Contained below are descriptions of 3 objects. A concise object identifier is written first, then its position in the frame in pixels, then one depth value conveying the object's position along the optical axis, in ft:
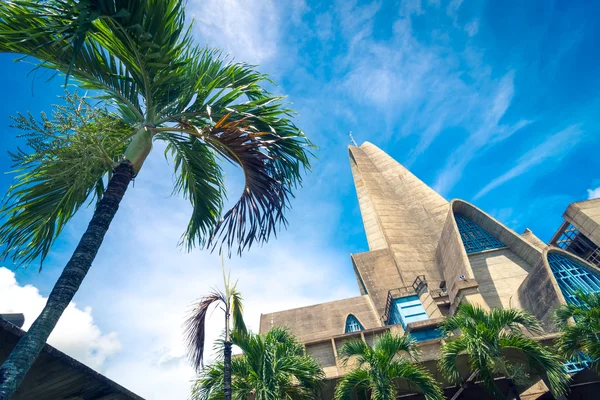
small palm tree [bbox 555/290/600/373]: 27.71
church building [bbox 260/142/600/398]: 52.75
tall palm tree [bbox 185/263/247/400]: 21.58
